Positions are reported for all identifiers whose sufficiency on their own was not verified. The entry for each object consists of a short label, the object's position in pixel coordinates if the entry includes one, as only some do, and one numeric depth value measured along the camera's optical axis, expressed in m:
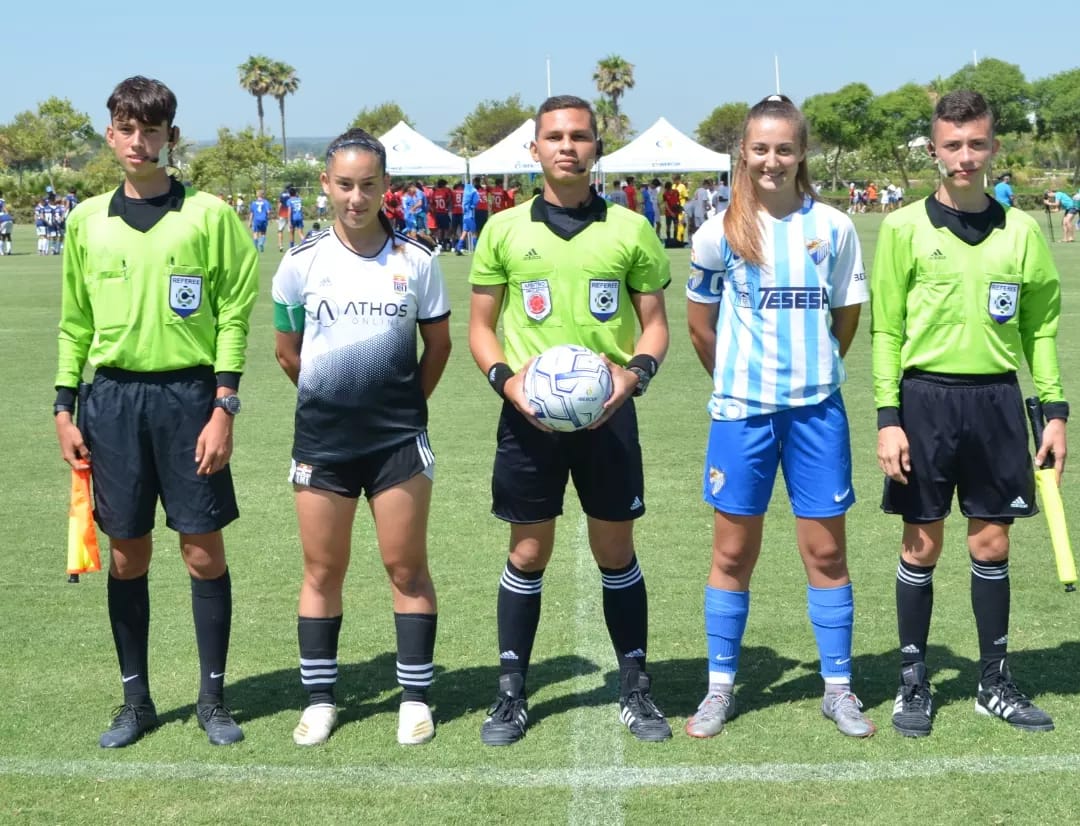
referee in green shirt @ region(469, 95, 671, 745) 4.32
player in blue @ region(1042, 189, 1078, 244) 31.00
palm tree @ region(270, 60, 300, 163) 107.00
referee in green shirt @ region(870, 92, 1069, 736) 4.36
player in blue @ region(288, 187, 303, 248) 31.66
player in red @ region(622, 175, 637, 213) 31.16
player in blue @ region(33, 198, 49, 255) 35.38
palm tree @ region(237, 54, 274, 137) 106.50
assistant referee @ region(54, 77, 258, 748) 4.27
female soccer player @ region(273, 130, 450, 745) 4.32
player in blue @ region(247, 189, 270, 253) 31.59
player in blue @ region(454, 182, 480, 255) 30.55
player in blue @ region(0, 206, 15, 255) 34.41
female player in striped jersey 4.31
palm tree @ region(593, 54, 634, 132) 105.31
